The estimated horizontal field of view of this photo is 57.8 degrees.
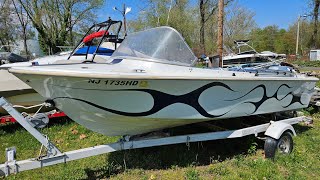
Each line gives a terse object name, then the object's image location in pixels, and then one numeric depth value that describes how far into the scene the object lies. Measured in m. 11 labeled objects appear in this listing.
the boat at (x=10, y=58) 8.58
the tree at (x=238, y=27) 39.31
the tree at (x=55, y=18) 26.69
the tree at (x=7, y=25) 30.08
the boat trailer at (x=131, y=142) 2.93
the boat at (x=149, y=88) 2.90
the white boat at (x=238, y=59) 13.91
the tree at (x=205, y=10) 21.11
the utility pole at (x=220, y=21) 8.95
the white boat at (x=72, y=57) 5.31
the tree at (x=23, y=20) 29.95
